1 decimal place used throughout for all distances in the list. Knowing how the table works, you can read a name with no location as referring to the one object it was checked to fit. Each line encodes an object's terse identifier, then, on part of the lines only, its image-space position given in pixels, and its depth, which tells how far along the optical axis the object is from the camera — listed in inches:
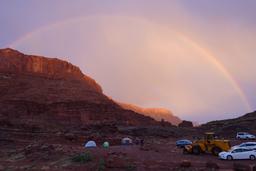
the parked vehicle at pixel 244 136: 2603.3
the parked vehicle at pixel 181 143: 2114.9
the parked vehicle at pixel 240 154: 1363.2
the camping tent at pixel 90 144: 1839.2
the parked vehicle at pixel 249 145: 1577.5
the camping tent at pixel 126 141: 2158.7
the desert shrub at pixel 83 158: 1199.6
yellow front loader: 1502.2
